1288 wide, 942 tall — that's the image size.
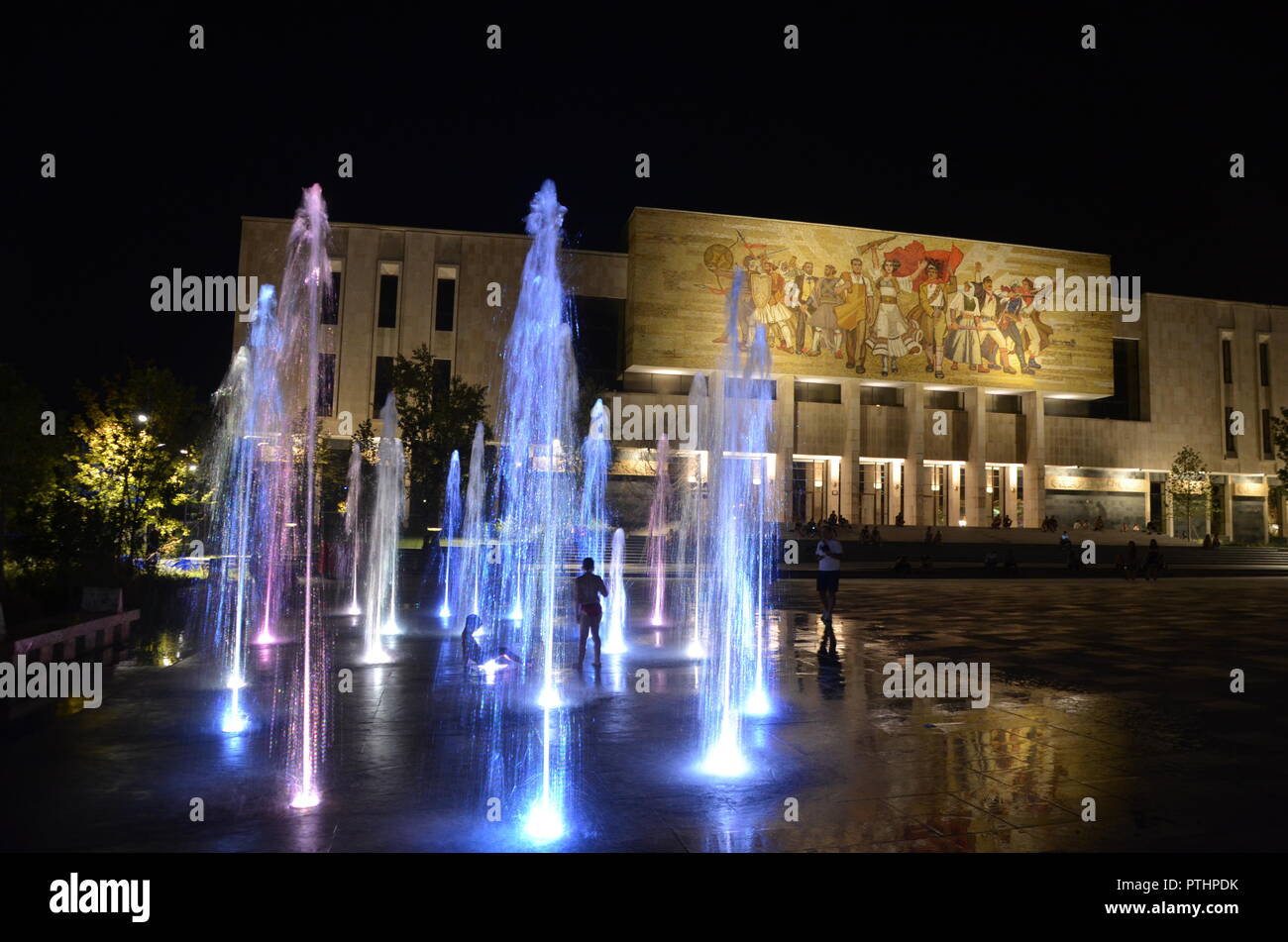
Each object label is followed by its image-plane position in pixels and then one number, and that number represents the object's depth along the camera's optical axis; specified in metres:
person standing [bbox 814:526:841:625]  11.62
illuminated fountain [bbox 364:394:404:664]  12.63
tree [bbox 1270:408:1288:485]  40.97
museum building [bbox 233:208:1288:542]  45.41
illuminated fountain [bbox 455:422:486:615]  19.47
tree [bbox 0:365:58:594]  15.84
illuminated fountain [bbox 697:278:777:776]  7.02
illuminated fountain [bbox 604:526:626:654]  12.62
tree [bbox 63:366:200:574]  18.81
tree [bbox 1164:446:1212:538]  49.81
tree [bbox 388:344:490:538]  32.88
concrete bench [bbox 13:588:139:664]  9.12
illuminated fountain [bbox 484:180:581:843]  5.52
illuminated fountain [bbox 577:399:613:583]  39.78
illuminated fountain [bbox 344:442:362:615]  32.22
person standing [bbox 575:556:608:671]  10.05
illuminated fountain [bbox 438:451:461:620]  33.41
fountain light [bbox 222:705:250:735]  7.25
